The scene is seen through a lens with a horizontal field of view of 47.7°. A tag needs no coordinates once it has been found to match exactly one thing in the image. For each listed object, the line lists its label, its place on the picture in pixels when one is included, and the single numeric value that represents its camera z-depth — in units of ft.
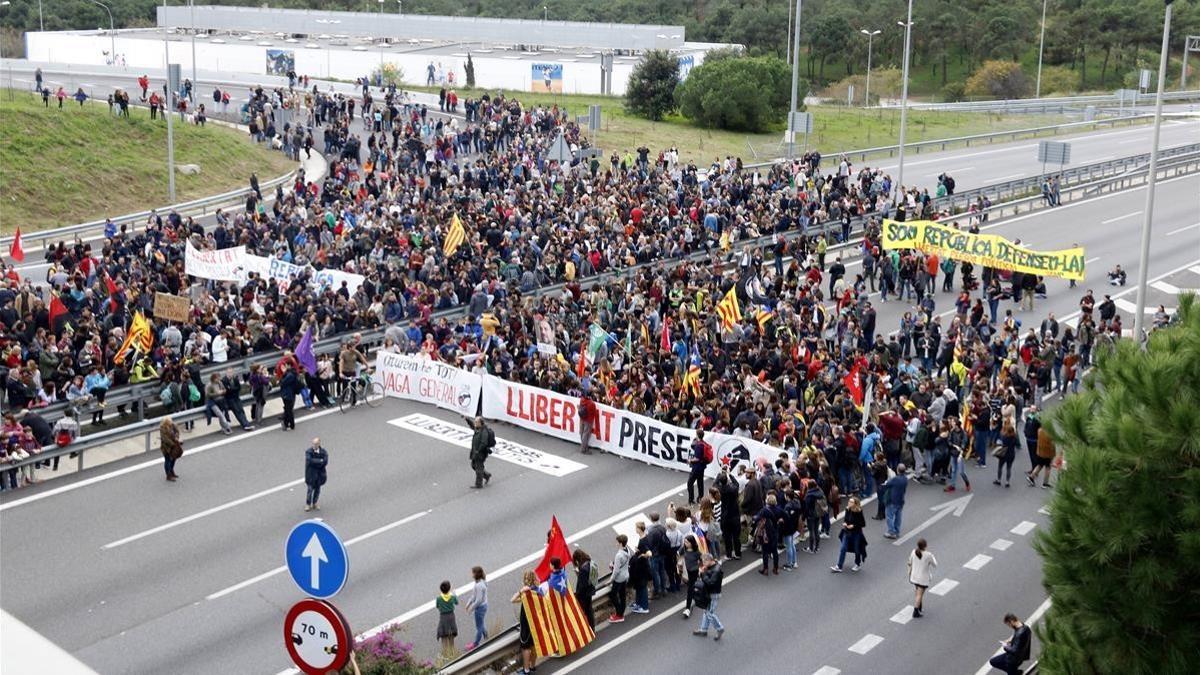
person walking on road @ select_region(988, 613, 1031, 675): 53.42
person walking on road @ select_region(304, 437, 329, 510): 71.15
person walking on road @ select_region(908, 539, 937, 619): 60.70
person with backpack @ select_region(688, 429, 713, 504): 73.67
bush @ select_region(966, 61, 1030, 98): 371.35
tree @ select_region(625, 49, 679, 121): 234.17
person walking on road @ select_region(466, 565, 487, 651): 55.77
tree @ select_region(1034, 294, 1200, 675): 38.50
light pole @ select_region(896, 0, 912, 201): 151.60
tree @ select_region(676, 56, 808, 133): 222.28
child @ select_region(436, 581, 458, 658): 54.85
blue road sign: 34.06
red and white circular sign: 33.19
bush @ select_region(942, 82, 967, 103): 374.02
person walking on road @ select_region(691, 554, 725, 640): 58.70
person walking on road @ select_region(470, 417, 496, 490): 75.92
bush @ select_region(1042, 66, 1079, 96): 381.81
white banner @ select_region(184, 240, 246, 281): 109.91
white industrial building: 277.03
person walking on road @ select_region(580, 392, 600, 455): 82.89
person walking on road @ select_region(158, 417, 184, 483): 75.97
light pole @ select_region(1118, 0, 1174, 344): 79.87
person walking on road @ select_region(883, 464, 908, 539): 69.41
